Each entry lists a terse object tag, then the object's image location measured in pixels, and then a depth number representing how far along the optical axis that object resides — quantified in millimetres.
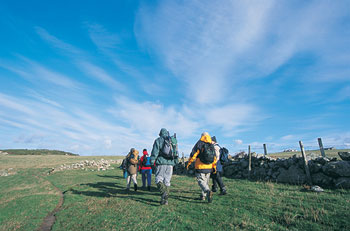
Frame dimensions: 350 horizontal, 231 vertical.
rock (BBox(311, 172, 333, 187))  9585
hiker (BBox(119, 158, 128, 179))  11685
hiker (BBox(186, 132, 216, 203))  7050
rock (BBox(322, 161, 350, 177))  8906
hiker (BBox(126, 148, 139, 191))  11047
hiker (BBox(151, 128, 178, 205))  7355
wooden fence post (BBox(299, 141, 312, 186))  10319
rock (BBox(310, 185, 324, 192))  8573
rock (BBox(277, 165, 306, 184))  10849
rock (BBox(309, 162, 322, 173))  10227
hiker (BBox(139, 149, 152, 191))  11750
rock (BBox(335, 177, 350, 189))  8688
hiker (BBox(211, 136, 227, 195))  8594
